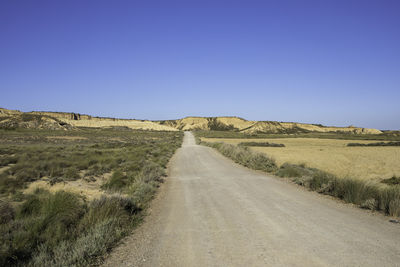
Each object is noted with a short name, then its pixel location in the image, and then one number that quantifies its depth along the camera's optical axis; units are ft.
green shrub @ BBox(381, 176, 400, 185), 41.89
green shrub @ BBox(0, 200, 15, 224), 20.50
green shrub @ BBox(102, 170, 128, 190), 35.54
